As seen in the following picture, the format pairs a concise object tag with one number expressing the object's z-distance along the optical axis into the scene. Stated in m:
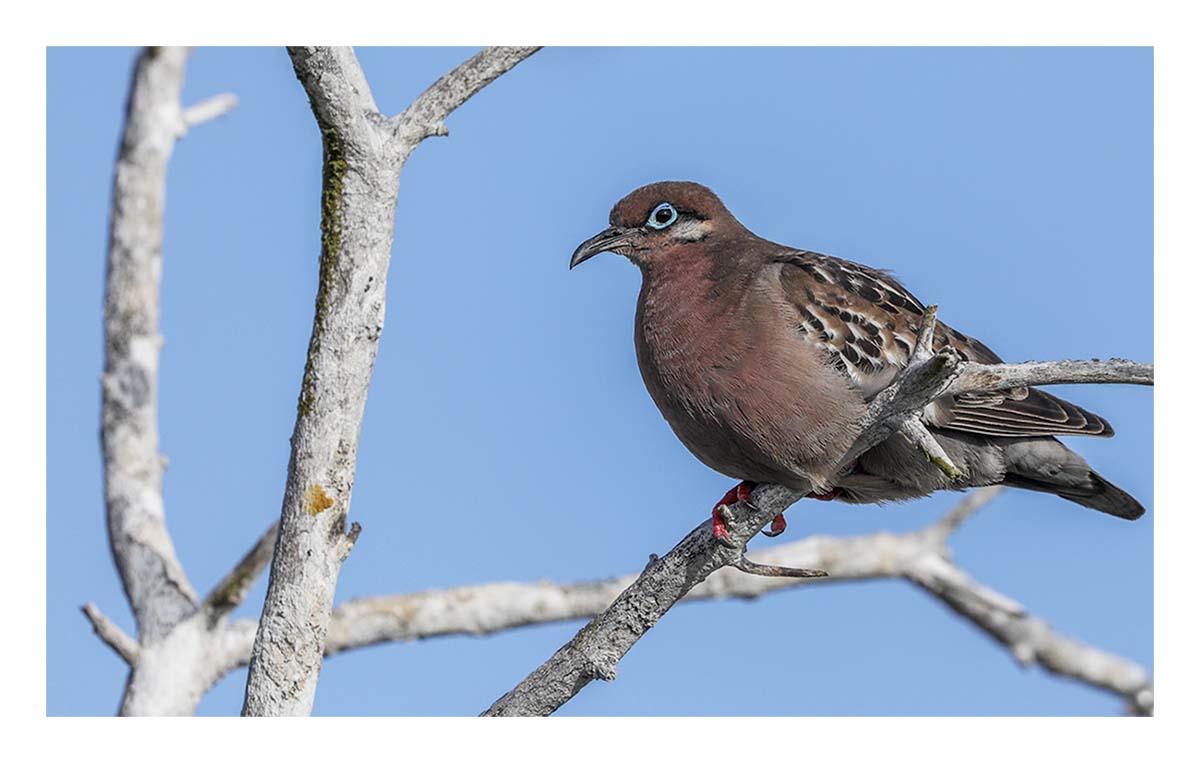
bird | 13.26
